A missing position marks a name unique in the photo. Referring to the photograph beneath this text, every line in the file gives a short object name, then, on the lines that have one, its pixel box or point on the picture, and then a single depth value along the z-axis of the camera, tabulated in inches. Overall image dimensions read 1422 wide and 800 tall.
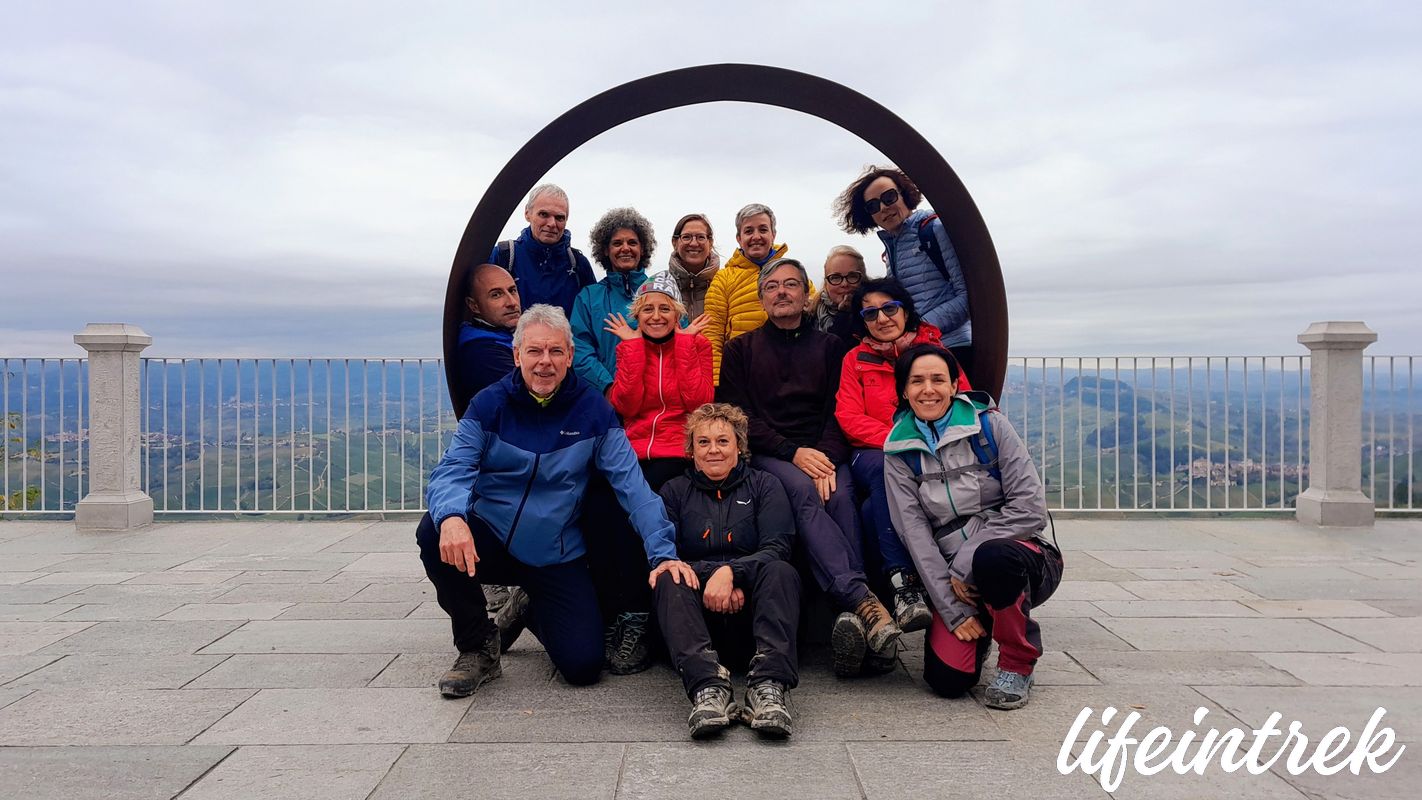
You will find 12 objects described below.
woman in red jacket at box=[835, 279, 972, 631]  166.4
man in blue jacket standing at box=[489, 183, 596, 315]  204.4
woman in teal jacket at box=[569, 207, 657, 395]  187.8
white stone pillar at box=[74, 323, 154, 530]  323.6
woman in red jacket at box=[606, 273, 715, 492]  167.3
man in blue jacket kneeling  145.2
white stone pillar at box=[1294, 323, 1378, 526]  321.7
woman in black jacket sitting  126.3
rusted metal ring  191.6
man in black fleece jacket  160.6
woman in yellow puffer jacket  191.6
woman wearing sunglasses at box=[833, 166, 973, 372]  197.3
